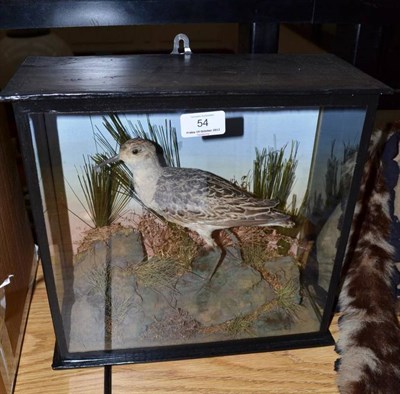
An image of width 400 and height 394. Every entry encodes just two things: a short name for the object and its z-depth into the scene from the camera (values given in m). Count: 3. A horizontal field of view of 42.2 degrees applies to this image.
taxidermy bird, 0.72
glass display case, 0.62
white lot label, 0.63
